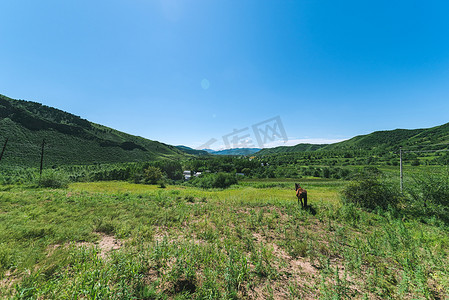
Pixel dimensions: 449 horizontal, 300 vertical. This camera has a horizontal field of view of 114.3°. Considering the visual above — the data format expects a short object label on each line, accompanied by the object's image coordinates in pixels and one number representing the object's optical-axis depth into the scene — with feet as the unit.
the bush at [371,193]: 31.81
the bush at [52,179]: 83.30
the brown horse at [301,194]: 31.22
